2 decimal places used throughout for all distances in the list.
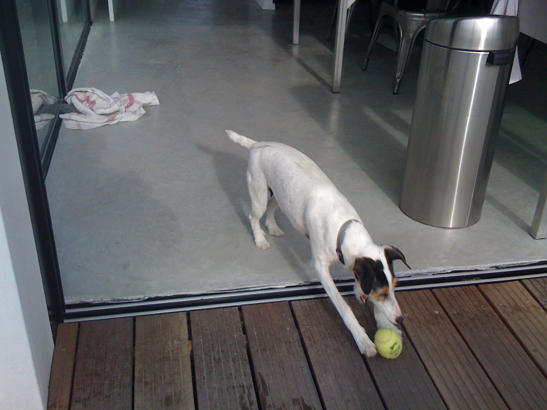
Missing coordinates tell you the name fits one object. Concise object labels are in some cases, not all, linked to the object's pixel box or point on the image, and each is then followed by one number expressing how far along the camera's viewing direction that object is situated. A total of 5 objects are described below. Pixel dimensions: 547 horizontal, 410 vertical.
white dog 1.90
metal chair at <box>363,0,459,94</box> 4.08
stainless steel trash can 2.41
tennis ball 2.00
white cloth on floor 3.69
